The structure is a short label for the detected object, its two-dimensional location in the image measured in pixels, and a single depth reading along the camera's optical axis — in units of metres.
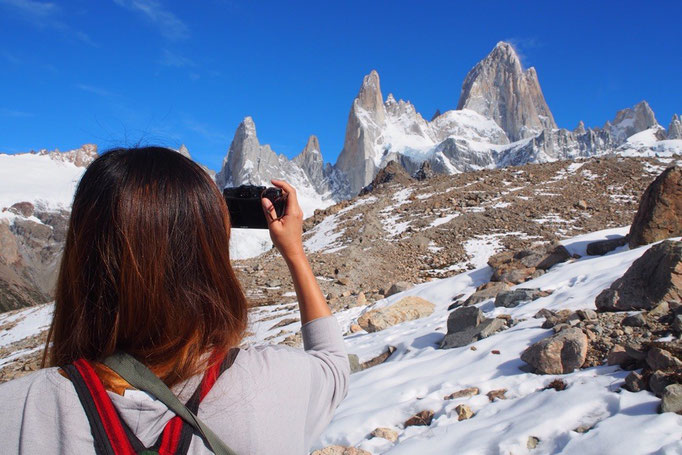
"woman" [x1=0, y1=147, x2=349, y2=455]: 1.19
